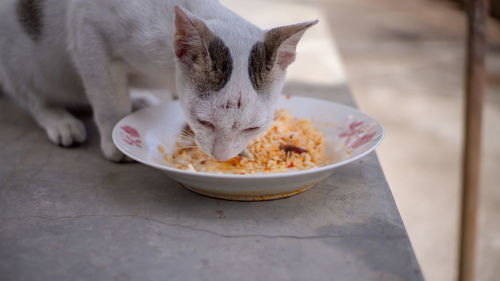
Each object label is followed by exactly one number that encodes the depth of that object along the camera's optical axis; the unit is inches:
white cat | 27.8
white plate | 27.5
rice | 29.3
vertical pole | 37.3
